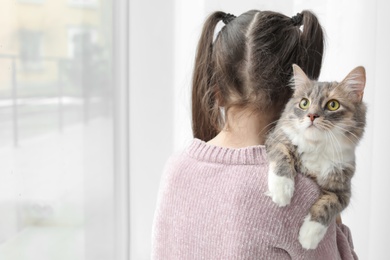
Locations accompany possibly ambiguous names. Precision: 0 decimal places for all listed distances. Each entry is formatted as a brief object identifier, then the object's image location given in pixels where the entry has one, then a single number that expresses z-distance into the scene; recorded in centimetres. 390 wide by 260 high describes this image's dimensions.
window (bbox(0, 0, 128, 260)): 137
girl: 98
